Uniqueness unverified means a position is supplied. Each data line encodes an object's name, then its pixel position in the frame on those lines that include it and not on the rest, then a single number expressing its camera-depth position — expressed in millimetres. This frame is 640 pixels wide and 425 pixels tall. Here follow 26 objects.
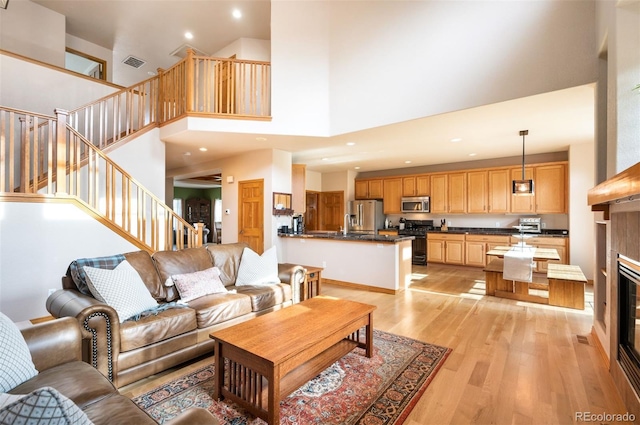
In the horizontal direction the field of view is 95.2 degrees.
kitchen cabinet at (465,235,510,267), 6383
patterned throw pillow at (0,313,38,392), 1259
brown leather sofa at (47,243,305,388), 1974
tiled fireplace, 1730
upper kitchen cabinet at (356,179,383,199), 8359
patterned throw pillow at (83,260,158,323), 2242
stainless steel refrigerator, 8070
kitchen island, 4719
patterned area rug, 1823
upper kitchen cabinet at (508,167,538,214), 6121
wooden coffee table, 1710
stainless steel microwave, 7480
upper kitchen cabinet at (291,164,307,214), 6320
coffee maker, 6223
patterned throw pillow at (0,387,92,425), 576
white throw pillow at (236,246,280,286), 3453
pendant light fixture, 4551
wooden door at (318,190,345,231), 8676
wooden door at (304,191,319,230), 9070
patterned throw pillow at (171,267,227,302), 2848
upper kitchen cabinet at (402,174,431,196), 7539
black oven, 7352
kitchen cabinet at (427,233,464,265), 6816
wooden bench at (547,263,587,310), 3838
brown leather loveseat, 1160
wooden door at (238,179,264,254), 5898
